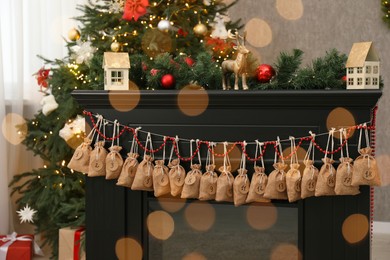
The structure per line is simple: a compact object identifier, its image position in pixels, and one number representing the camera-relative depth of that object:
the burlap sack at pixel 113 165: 2.66
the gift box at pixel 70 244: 3.55
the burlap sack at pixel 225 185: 2.53
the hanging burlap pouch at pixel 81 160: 2.70
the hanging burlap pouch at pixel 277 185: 2.48
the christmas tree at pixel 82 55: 3.55
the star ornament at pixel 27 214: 3.90
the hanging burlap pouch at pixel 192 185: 2.56
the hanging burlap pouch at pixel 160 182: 2.61
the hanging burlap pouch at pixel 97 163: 2.67
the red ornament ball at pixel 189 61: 2.86
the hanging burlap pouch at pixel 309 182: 2.44
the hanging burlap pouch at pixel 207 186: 2.55
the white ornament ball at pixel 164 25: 3.46
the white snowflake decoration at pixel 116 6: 3.63
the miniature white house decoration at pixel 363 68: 2.47
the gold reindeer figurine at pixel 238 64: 2.59
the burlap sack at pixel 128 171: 2.64
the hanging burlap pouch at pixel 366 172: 2.39
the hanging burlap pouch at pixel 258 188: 2.50
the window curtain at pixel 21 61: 4.17
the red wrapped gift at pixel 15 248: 3.81
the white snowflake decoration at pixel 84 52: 3.59
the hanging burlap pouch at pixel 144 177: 2.62
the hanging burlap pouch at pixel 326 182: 2.42
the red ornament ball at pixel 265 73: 2.66
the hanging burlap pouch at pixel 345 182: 2.41
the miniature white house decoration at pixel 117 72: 2.69
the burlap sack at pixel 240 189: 2.51
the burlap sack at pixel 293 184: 2.46
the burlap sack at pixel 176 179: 2.60
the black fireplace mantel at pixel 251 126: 2.49
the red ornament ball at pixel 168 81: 2.70
